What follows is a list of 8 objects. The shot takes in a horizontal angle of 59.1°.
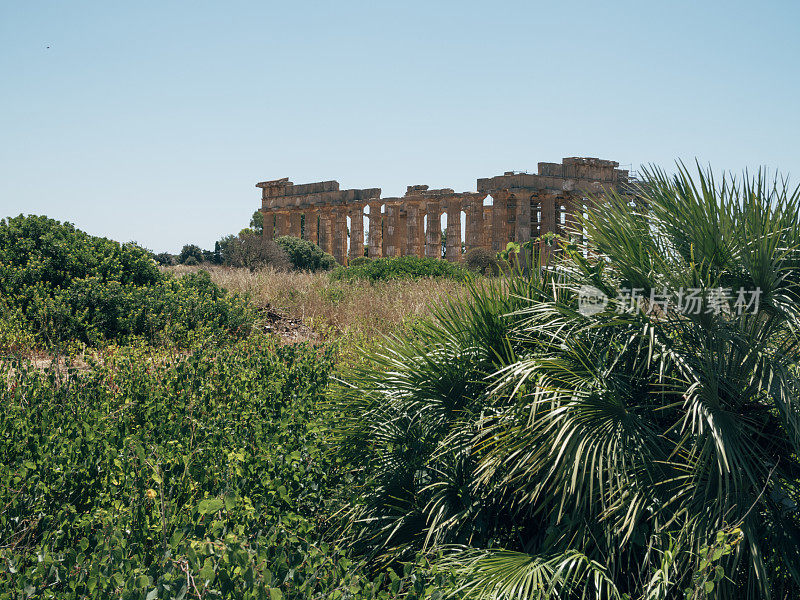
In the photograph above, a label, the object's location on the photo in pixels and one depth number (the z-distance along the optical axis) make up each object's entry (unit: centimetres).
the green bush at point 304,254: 3522
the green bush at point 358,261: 3816
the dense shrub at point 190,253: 5014
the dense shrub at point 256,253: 2989
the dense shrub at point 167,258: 4709
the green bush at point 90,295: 1009
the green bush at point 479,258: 3569
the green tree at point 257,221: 6194
